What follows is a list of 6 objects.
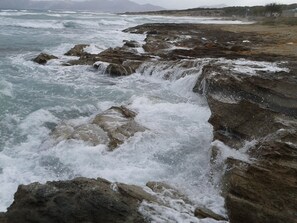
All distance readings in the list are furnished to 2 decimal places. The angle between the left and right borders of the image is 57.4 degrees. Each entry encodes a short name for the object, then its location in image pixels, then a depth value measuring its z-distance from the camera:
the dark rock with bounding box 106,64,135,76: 12.31
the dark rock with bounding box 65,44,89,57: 15.76
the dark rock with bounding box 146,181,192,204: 4.58
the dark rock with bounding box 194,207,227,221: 4.12
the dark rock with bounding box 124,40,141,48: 17.32
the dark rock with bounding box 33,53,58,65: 14.35
